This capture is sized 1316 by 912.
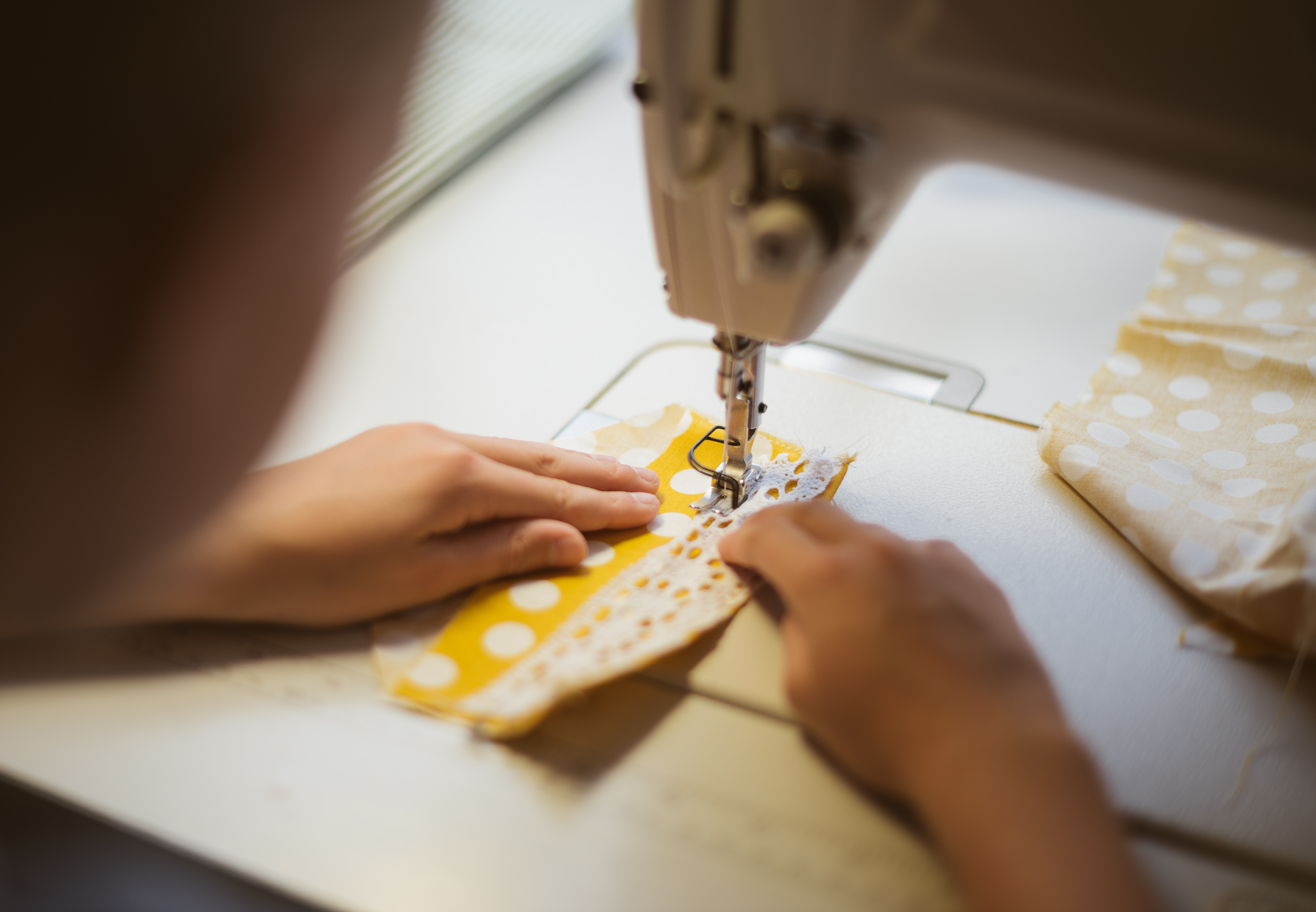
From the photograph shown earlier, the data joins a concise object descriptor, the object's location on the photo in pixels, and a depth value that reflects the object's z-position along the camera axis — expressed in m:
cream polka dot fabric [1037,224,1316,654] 0.65
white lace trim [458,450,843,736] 0.59
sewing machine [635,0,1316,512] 0.48
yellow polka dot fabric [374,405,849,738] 0.60
